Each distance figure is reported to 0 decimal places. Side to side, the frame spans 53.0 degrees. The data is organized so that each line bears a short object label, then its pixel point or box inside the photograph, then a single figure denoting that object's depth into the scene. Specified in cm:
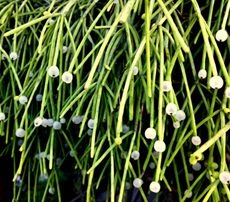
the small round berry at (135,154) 40
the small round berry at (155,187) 34
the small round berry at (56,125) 47
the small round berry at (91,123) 43
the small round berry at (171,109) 34
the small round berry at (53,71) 37
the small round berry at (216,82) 31
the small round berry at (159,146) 33
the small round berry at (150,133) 35
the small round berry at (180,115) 38
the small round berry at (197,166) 45
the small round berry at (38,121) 44
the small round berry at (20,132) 47
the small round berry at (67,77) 35
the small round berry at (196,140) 38
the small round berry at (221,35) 37
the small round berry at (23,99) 47
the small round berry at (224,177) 32
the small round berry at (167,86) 35
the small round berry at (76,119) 46
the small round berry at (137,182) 40
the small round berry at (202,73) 40
